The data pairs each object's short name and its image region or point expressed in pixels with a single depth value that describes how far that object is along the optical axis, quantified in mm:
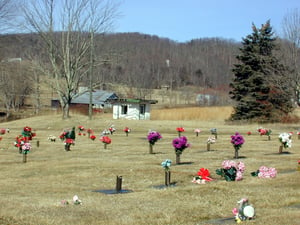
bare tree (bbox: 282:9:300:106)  41906
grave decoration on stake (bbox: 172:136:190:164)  18453
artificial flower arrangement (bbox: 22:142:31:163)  21172
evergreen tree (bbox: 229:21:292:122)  55250
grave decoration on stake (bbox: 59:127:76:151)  25484
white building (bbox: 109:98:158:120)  65625
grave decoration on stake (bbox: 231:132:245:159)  20484
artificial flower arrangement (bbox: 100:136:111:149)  26109
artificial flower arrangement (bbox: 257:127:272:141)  32188
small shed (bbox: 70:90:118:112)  94312
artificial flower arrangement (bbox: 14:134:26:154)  22981
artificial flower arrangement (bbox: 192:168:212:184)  14133
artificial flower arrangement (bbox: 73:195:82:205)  11219
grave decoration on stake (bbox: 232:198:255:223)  8844
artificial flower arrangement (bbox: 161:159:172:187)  14431
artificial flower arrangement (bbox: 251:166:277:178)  14409
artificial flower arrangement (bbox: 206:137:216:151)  24534
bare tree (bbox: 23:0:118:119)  55438
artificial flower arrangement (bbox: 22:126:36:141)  30133
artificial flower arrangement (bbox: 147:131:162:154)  22672
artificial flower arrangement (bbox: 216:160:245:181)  14016
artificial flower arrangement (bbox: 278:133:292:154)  22047
